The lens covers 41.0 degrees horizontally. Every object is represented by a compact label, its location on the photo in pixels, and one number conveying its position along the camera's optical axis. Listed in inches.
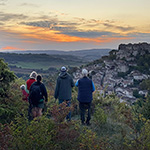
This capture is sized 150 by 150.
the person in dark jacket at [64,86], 257.4
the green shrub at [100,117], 241.3
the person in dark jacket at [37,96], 227.9
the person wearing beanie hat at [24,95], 264.9
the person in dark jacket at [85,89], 255.9
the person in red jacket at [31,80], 252.2
